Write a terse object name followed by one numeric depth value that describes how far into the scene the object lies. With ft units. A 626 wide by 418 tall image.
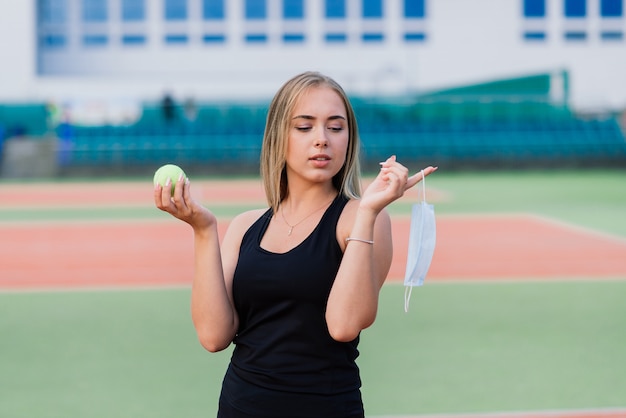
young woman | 13.59
